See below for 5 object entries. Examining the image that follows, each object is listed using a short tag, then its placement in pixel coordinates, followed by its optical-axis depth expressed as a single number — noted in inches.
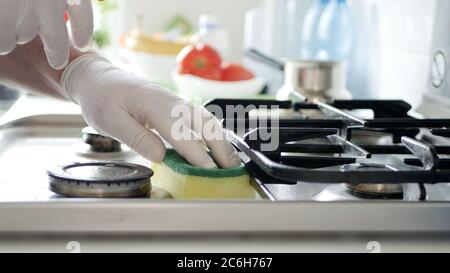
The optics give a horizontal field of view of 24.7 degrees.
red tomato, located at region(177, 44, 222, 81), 68.8
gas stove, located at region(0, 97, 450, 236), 31.8
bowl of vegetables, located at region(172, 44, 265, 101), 65.5
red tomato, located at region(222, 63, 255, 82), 69.8
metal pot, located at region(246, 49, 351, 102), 59.0
